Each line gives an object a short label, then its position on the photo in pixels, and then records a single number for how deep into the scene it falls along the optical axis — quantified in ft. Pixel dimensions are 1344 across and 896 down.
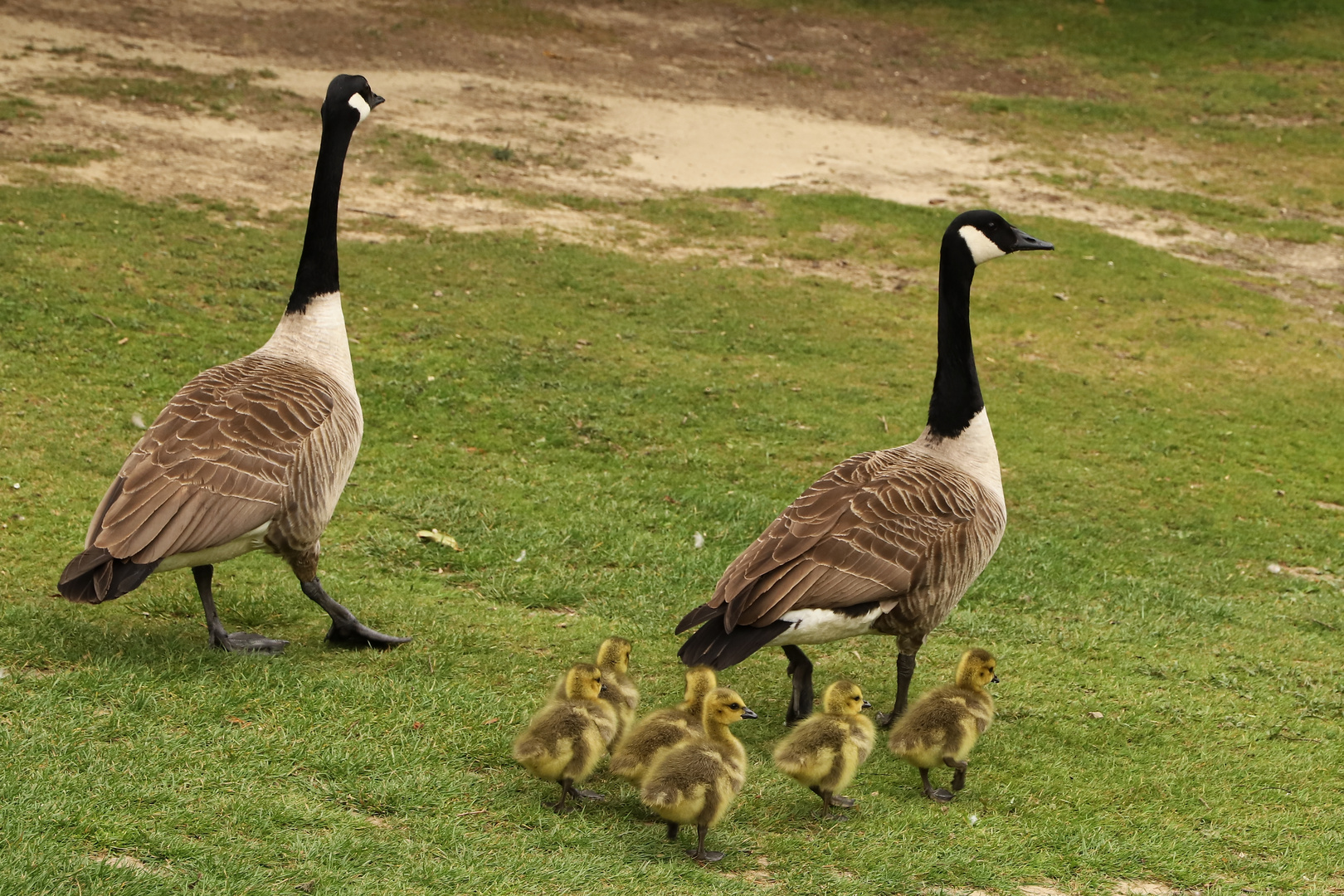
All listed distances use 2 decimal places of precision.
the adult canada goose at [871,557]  36.86
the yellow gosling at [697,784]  29.86
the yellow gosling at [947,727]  34.86
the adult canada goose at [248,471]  36.11
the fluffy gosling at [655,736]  32.78
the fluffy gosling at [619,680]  36.22
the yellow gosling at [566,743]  31.76
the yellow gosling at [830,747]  32.65
